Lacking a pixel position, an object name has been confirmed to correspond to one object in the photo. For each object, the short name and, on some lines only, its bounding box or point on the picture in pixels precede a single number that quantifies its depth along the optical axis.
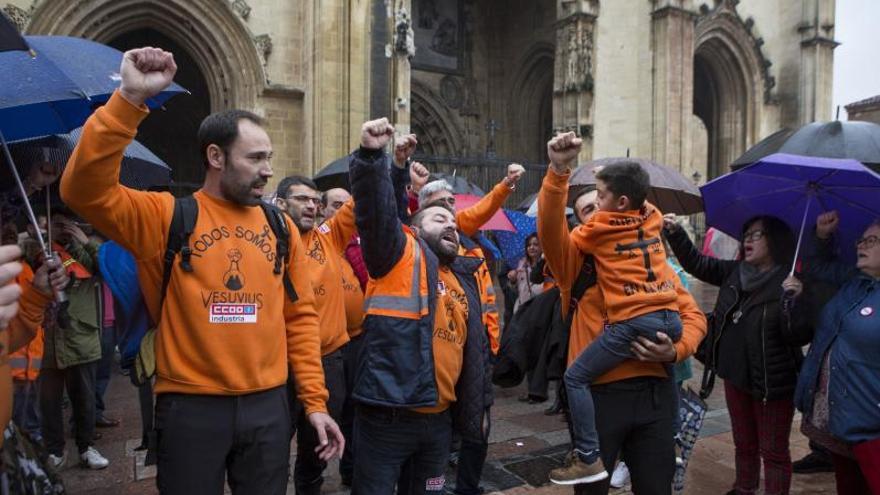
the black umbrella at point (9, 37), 2.04
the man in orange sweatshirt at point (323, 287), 3.64
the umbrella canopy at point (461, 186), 7.35
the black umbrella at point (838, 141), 3.83
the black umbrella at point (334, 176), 6.65
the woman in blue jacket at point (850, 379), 3.16
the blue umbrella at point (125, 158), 3.46
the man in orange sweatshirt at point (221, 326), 2.26
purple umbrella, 3.46
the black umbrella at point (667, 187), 5.16
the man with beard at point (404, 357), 2.74
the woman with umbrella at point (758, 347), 3.79
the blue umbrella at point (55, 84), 2.65
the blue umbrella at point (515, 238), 7.63
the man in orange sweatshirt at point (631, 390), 3.01
